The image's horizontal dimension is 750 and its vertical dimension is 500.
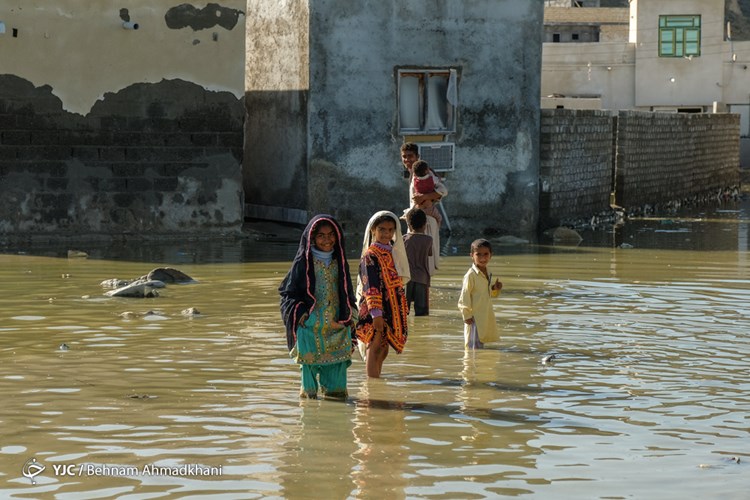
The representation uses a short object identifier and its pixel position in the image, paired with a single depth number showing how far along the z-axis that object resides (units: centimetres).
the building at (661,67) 4653
